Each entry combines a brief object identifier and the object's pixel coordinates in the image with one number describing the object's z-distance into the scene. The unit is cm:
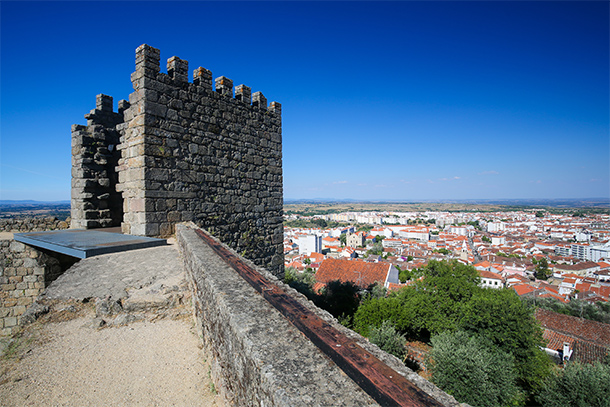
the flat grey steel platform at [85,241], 455
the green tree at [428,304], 1822
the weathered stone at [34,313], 304
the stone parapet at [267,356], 110
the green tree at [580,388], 988
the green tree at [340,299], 1657
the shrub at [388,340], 1384
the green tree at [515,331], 1543
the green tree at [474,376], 1087
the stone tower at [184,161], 557
